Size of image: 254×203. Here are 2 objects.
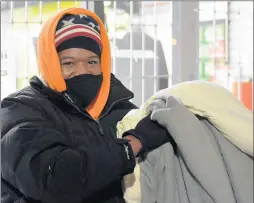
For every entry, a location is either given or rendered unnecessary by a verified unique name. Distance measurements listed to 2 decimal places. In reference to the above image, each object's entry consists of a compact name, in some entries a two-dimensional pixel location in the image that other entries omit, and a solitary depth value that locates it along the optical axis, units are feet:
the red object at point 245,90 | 11.01
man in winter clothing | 6.32
